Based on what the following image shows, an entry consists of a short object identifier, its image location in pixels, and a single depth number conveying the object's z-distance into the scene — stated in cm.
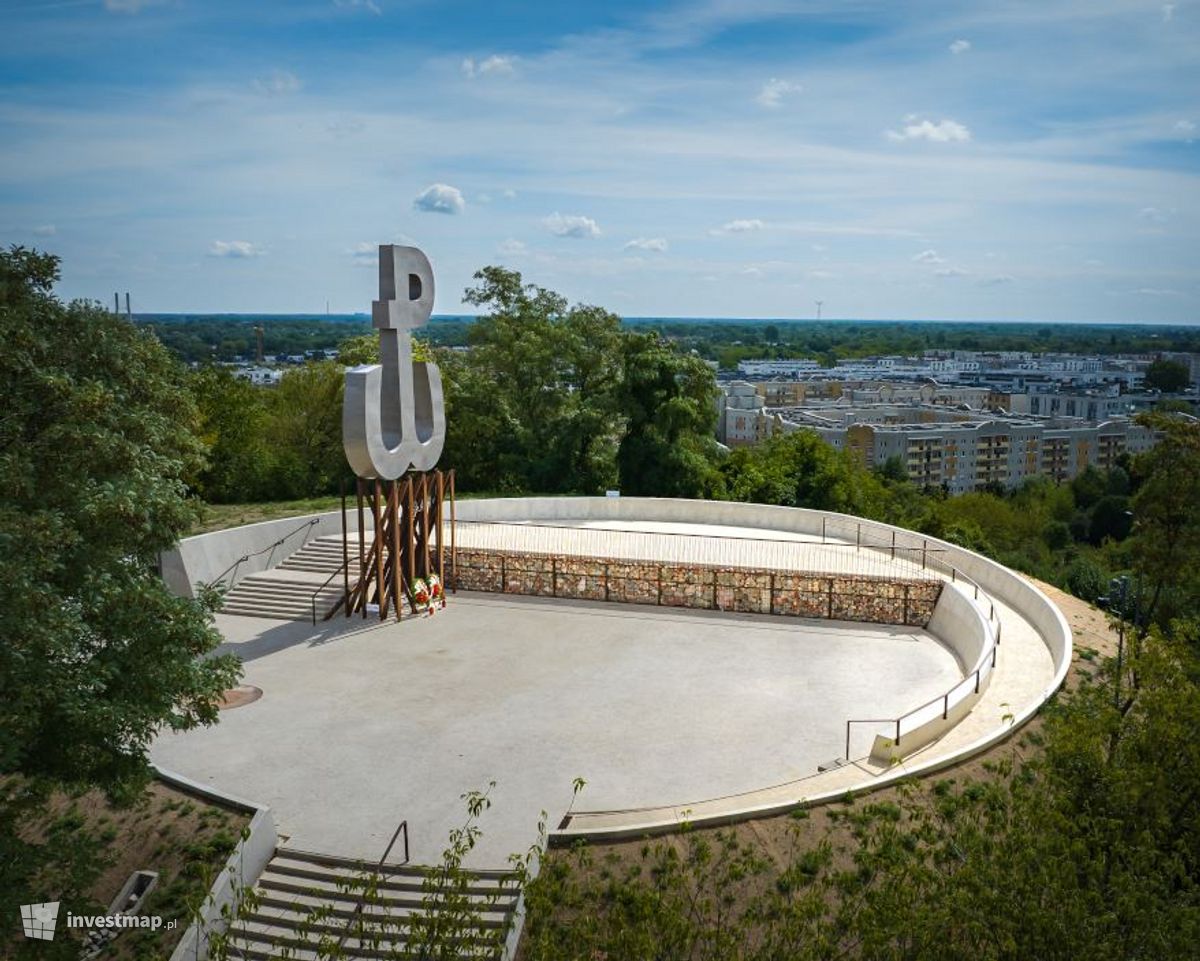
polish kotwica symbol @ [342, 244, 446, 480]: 2461
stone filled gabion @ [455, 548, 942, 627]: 2681
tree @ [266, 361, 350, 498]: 4428
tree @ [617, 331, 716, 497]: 4050
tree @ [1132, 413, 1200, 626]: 2439
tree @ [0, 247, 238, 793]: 1145
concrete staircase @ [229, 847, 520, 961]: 1356
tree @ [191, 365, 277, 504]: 4112
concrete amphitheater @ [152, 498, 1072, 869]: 1675
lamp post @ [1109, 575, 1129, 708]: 1390
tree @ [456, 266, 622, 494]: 4325
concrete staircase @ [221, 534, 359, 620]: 2809
